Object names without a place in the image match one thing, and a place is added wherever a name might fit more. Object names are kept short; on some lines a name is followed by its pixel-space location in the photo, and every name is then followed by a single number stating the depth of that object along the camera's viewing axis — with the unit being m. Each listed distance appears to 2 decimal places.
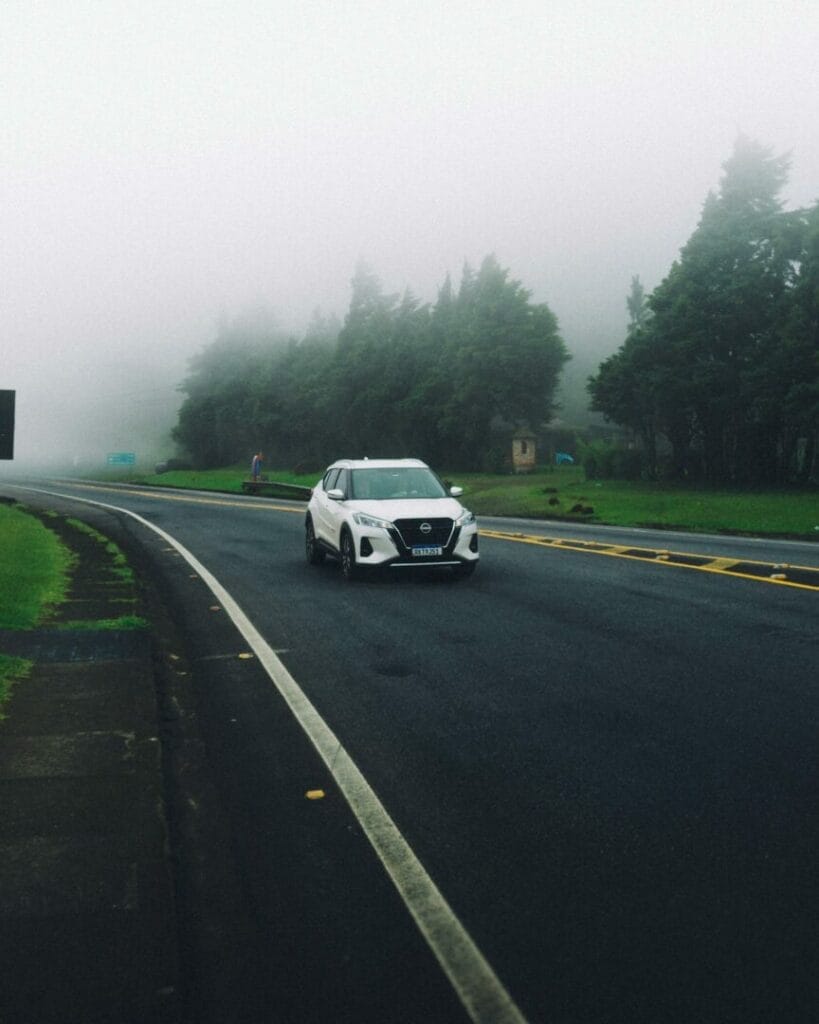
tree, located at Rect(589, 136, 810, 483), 46.88
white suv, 14.00
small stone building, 78.69
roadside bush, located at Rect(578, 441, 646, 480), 51.44
